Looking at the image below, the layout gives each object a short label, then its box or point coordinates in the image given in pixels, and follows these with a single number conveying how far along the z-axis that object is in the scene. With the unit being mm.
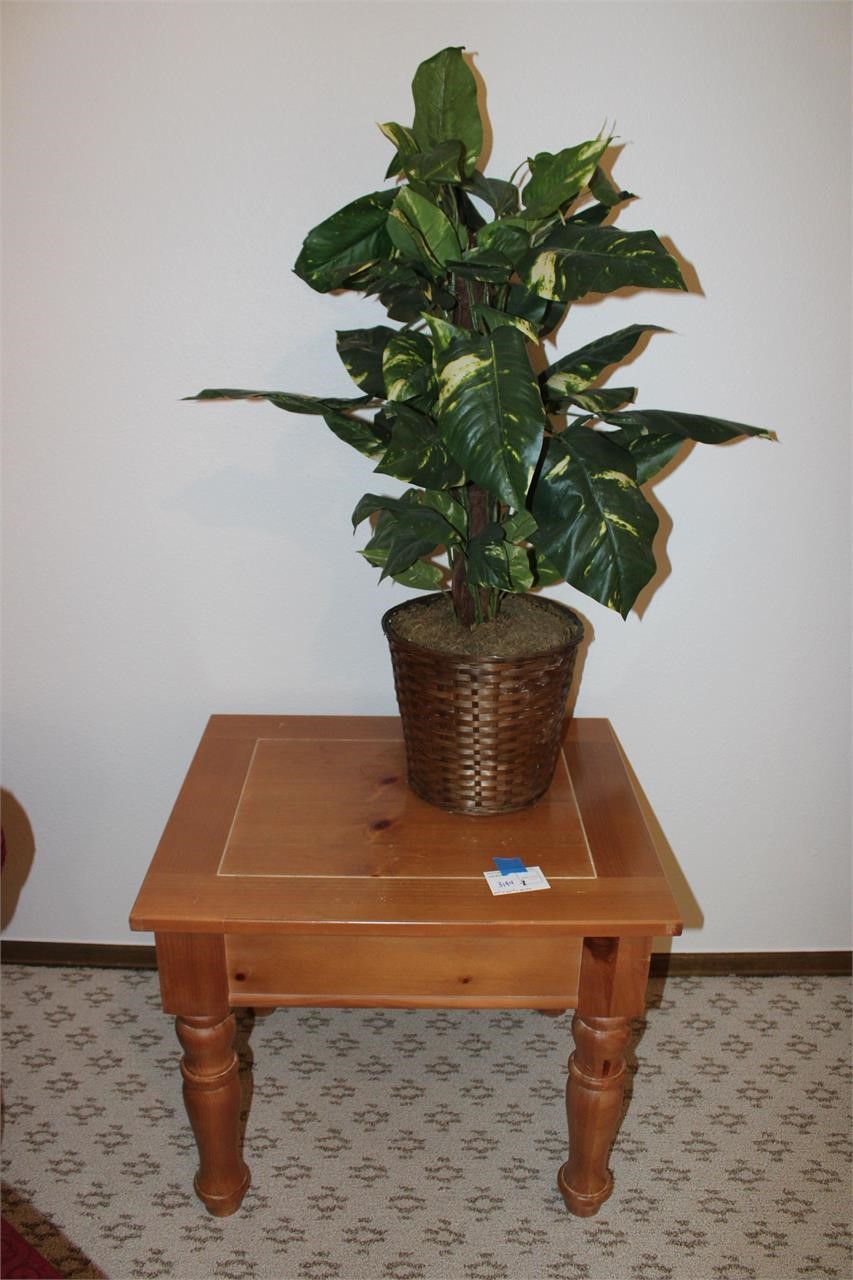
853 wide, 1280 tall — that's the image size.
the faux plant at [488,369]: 1128
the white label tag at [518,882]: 1277
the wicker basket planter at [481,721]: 1330
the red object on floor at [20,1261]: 915
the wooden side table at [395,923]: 1244
